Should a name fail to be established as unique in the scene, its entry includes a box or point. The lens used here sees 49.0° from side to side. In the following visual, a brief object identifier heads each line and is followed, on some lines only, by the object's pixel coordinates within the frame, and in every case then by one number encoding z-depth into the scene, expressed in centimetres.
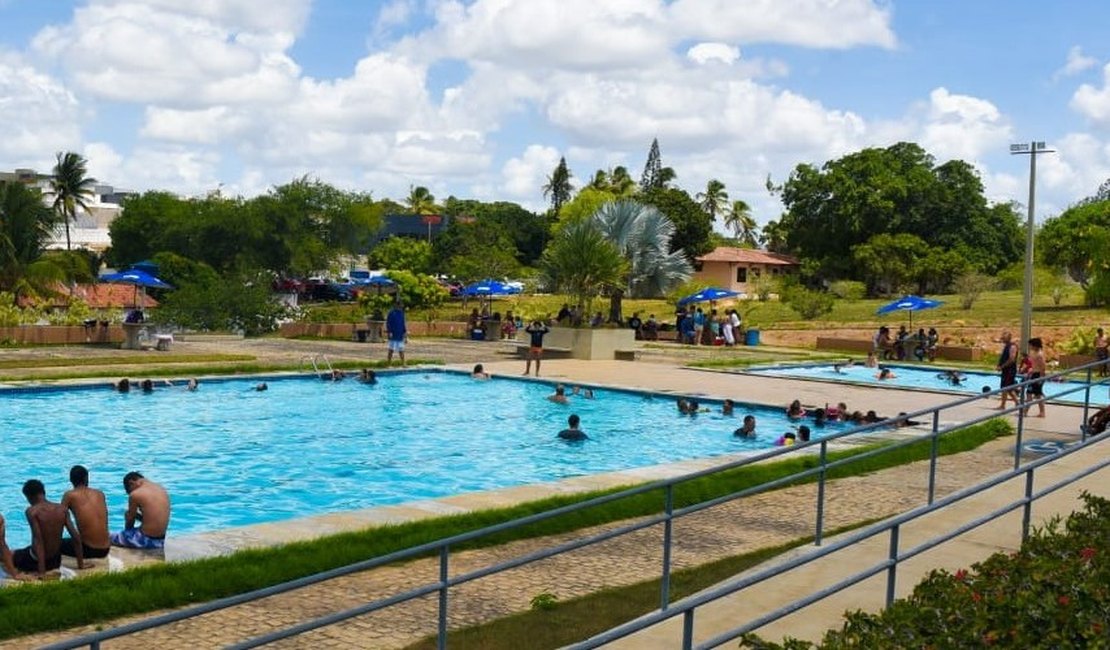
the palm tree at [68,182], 8431
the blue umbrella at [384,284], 5537
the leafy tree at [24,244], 3978
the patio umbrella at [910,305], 3828
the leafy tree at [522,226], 10031
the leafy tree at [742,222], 11156
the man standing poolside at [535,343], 2850
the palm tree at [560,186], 11875
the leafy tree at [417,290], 5222
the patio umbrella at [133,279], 3734
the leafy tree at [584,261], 3619
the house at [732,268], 8144
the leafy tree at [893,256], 7050
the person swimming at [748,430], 2039
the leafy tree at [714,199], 11125
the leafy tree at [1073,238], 6328
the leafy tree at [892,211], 7469
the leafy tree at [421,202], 12875
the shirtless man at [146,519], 1103
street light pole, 3136
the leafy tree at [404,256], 8381
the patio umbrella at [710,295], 4347
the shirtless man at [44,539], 991
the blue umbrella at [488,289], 4588
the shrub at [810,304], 5312
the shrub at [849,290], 6506
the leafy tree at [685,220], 8012
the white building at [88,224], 9119
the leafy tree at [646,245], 4612
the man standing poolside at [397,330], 2861
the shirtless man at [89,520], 1038
